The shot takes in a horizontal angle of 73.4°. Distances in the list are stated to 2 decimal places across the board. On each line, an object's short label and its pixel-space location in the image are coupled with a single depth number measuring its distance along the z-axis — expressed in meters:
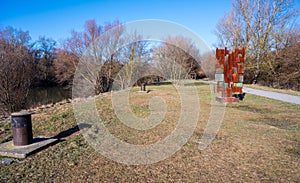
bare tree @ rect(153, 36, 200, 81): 17.20
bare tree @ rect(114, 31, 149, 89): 16.73
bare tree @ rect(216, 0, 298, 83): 20.22
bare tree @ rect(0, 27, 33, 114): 11.39
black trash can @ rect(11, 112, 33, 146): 4.05
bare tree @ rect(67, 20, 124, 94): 15.66
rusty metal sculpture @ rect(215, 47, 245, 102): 9.63
